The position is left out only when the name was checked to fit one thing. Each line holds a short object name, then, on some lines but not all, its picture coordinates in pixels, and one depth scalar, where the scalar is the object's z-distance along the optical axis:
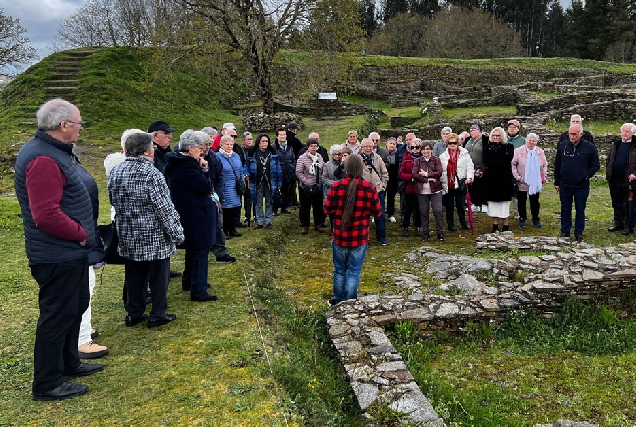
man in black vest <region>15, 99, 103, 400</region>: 3.54
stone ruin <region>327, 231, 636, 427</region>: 4.25
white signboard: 26.22
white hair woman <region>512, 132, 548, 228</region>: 9.61
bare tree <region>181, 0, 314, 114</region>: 20.03
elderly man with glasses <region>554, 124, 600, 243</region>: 8.58
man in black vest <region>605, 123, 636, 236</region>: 8.98
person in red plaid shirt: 5.76
